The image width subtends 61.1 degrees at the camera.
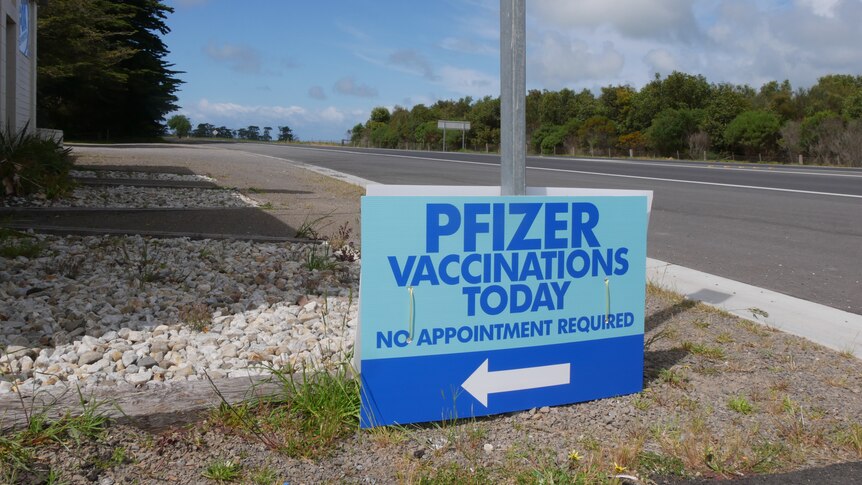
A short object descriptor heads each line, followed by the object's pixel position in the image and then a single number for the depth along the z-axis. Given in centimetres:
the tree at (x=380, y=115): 11312
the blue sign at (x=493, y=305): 331
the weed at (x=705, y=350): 444
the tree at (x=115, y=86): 3738
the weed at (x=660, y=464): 299
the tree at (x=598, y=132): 5775
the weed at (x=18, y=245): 595
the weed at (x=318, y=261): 609
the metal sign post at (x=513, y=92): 362
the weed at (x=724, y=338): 474
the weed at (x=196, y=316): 448
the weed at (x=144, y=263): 545
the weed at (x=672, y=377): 396
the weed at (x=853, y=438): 322
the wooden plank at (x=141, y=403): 296
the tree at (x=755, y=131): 4697
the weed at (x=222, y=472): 280
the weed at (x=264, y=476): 280
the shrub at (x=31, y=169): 915
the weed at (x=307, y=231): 764
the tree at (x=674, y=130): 5188
